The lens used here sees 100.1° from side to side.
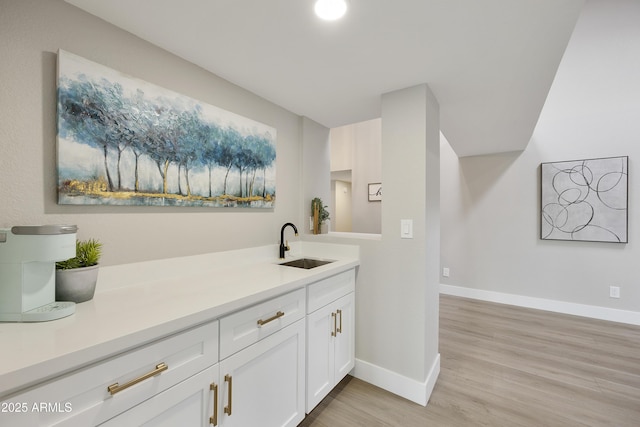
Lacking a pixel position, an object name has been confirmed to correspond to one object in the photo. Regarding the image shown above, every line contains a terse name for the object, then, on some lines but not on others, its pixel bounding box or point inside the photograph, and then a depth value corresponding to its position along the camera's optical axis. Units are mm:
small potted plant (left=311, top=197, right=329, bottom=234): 2527
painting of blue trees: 1191
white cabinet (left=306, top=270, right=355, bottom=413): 1635
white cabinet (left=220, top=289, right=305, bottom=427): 1156
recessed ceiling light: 1169
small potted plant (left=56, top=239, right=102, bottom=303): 1059
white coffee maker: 875
